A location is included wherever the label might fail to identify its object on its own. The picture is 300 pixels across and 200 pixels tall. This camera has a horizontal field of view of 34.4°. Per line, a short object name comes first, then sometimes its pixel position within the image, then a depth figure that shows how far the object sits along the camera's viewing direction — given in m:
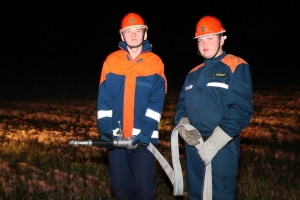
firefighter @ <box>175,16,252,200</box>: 4.18
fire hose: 4.28
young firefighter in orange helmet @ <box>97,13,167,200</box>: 4.64
